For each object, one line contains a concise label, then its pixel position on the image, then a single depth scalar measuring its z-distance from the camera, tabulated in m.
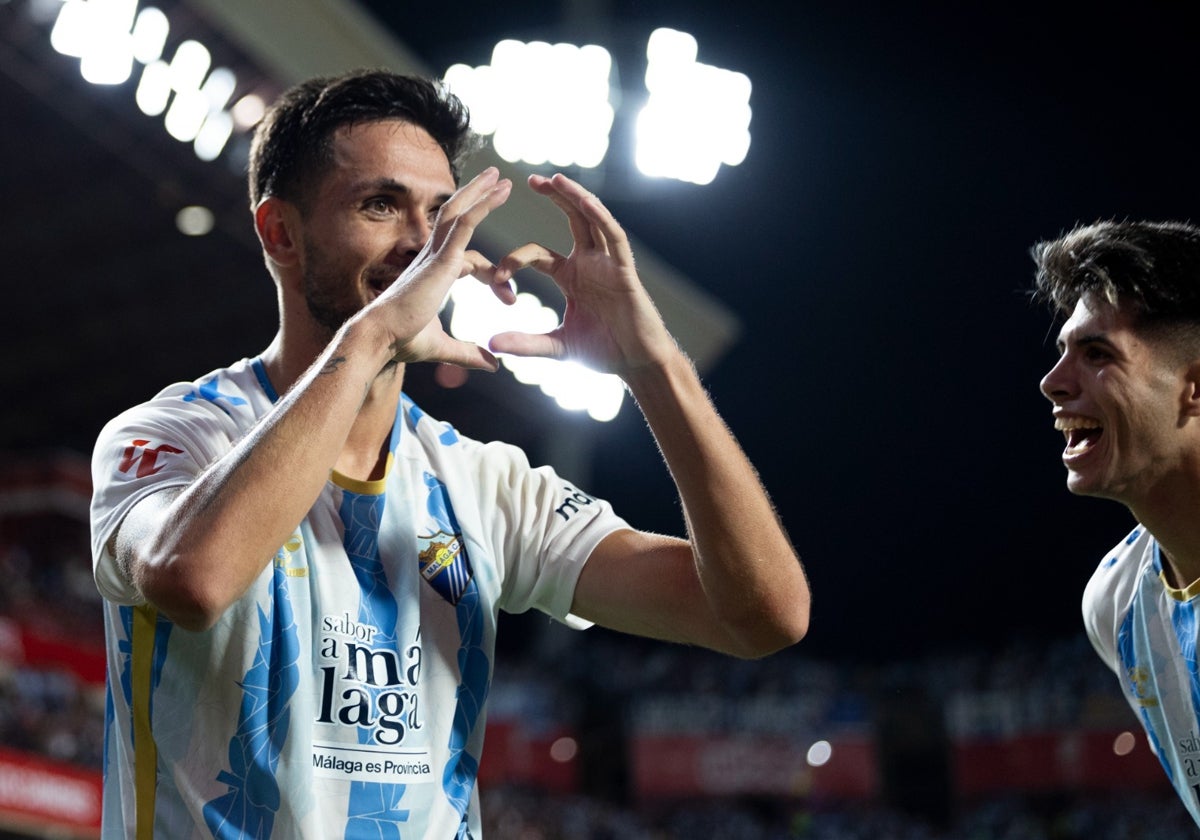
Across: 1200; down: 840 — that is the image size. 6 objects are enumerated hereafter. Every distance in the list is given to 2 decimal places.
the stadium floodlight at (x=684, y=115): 23.22
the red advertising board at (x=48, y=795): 12.76
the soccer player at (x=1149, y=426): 3.45
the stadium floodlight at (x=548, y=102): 22.72
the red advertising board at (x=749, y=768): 21.13
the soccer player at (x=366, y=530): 2.42
